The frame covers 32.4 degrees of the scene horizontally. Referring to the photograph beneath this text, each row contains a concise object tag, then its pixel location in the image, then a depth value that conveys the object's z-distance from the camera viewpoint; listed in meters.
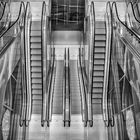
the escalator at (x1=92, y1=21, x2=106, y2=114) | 8.60
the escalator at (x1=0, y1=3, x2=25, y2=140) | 5.09
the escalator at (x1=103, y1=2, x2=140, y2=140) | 4.66
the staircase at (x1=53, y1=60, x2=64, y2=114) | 8.28
